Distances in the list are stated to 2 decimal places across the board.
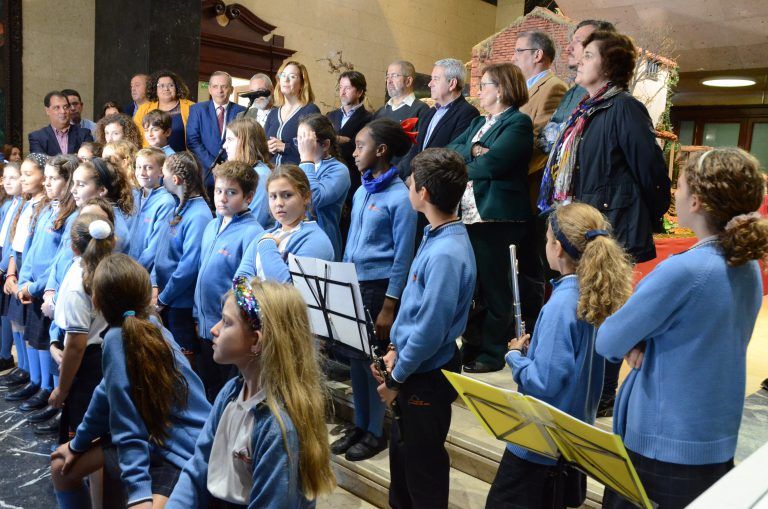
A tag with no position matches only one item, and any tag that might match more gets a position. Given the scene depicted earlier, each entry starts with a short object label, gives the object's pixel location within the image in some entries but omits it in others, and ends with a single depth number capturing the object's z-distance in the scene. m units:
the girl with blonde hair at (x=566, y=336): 1.83
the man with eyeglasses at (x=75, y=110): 6.07
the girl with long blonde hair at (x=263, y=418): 1.56
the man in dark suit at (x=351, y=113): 4.27
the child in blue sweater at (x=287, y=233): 2.96
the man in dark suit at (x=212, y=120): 4.88
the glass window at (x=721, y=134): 10.83
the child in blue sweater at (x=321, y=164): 3.50
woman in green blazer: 3.30
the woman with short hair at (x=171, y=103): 5.12
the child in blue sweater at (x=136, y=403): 2.14
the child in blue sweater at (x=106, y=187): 3.76
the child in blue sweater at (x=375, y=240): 3.04
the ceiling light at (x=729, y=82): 9.86
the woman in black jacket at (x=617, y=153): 2.59
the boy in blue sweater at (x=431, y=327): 2.24
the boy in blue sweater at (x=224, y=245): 3.24
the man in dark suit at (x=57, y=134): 5.70
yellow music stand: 1.37
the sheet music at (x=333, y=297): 2.46
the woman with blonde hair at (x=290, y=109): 4.30
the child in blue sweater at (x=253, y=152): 3.80
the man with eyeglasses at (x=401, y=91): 4.27
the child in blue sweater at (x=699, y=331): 1.63
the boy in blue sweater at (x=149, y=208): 3.83
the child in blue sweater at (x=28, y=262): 4.19
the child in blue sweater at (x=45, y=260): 3.92
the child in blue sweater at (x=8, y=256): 4.56
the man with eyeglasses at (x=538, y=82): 3.64
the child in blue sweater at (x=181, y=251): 3.52
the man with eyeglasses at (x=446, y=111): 3.78
